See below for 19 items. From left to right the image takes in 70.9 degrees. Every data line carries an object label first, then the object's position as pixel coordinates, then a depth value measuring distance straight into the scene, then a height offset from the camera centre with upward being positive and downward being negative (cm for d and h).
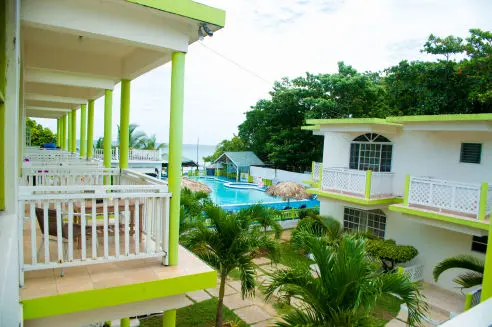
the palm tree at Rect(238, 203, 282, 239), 857 -201
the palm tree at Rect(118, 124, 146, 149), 3106 +29
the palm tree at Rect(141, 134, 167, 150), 3164 -20
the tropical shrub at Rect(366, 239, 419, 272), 1221 -354
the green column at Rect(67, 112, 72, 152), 1517 +76
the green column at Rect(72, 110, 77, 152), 1432 +38
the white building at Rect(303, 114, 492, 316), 1066 -96
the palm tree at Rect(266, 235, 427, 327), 410 -171
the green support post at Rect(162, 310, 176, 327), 474 -243
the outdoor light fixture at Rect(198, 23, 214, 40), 410 +136
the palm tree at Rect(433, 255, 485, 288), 780 -260
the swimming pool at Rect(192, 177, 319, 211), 2530 -428
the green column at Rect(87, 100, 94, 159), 989 +35
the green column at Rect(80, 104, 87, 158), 1210 +58
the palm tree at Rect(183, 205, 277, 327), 738 -213
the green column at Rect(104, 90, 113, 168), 798 +35
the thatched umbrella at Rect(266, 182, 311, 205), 2152 -272
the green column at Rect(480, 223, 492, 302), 478 -168
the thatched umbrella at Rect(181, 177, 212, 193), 1873 -234
